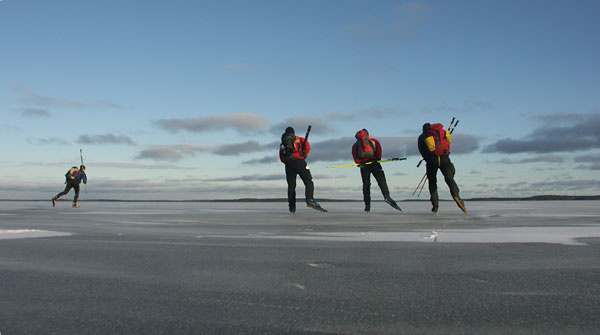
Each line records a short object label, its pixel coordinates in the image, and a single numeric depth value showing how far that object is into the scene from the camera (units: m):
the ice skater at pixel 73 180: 21.64
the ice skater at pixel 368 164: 13.53
